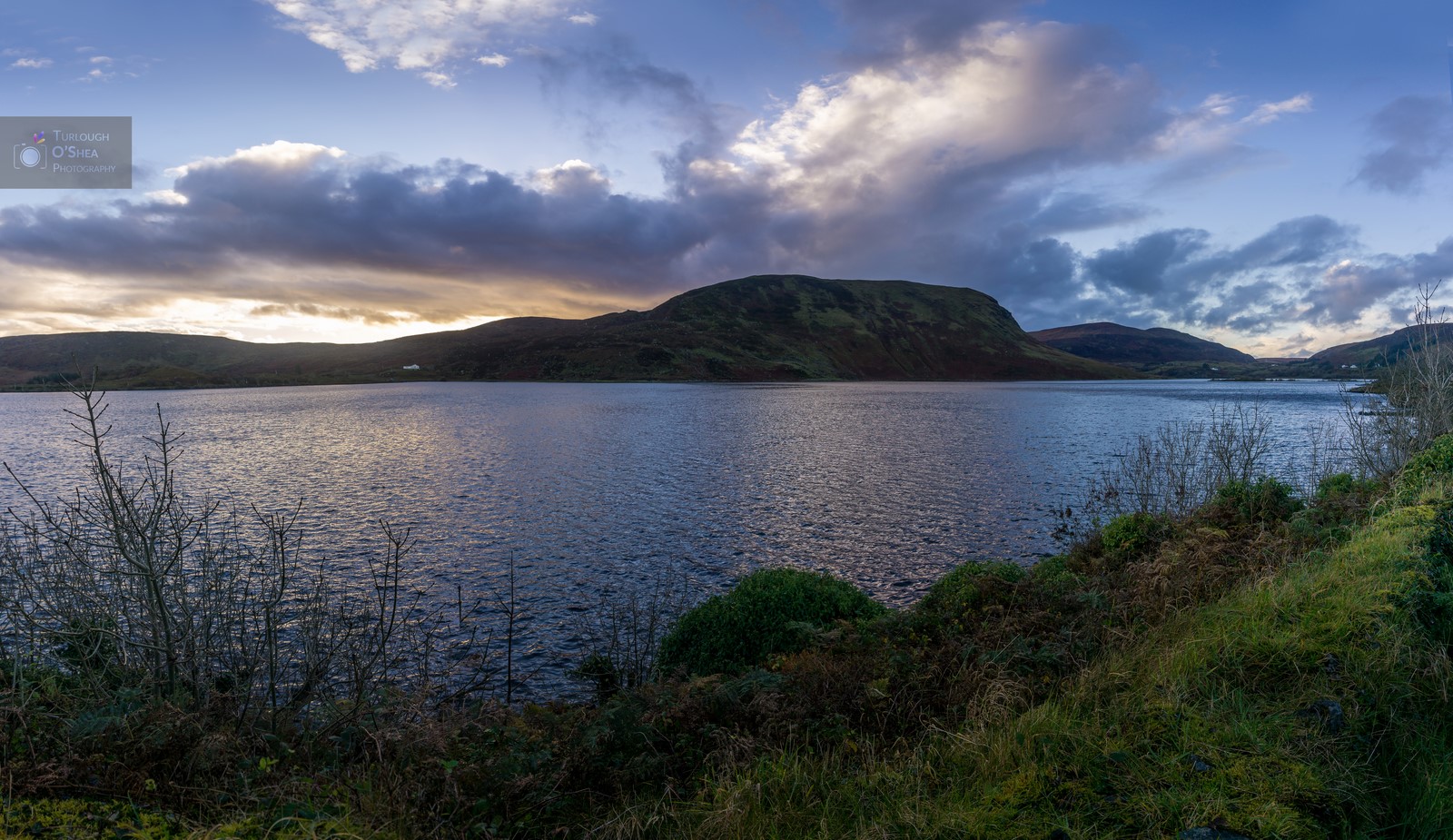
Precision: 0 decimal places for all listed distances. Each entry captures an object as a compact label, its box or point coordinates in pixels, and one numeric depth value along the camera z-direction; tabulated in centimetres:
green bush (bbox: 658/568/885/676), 1258
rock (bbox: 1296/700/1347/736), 604
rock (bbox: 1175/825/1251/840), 474
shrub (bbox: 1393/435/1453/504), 1011
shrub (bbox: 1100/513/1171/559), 1516
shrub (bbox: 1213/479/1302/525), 1407
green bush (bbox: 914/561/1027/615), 1220
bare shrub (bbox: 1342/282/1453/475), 1903
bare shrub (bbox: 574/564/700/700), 1353
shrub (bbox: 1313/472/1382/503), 1305
